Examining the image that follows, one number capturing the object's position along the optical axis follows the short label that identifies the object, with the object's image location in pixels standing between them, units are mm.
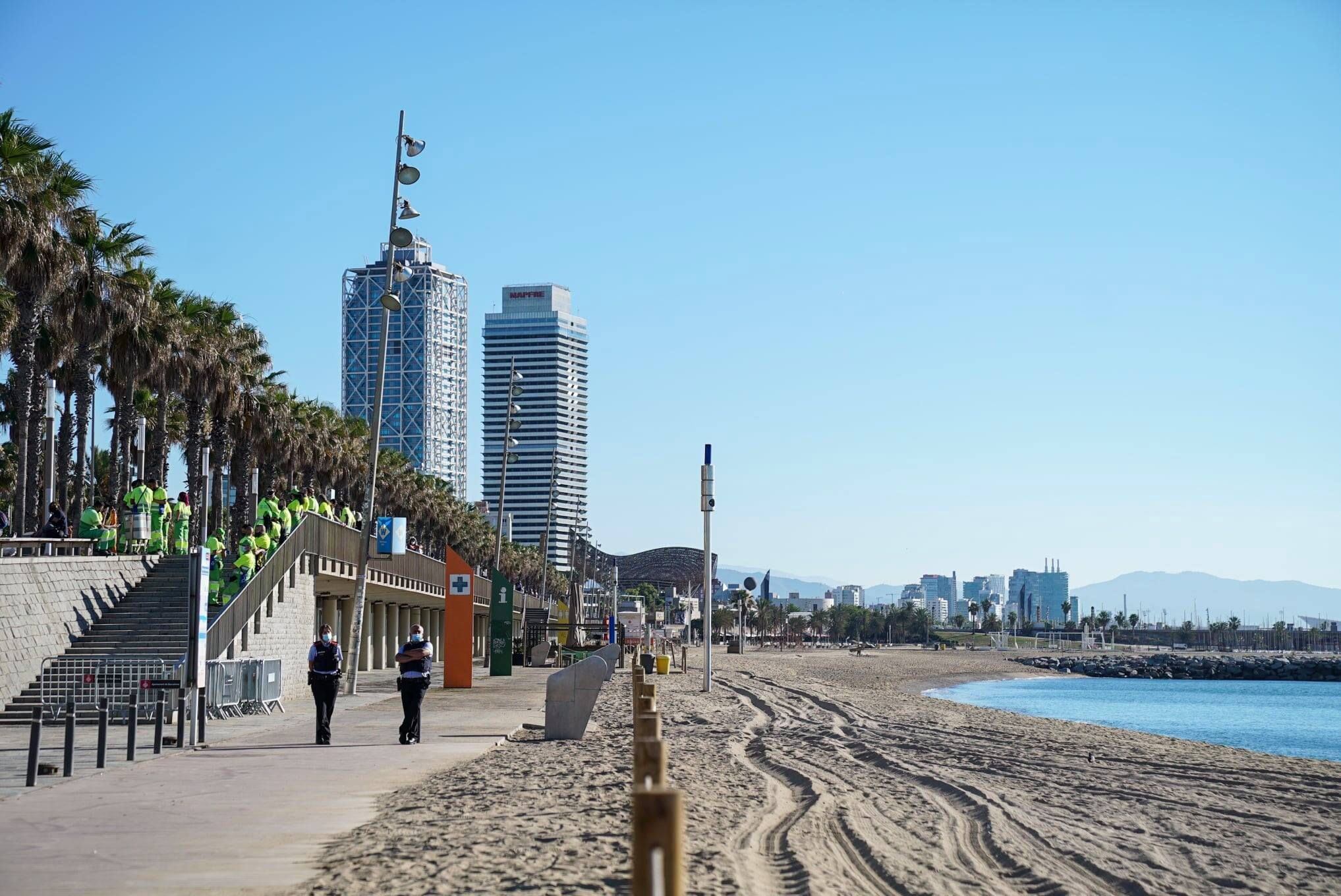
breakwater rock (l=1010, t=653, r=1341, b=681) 116312
